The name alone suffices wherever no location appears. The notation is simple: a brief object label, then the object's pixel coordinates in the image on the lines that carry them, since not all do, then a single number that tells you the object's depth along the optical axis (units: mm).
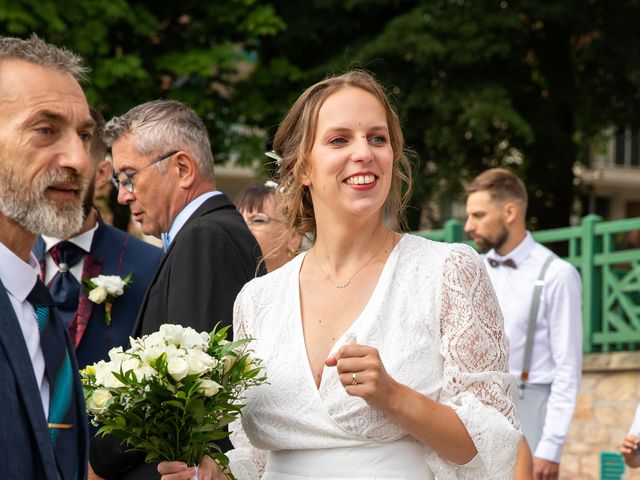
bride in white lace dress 3658
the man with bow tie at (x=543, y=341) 7793
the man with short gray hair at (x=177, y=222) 4766
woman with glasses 6847
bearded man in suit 3283
